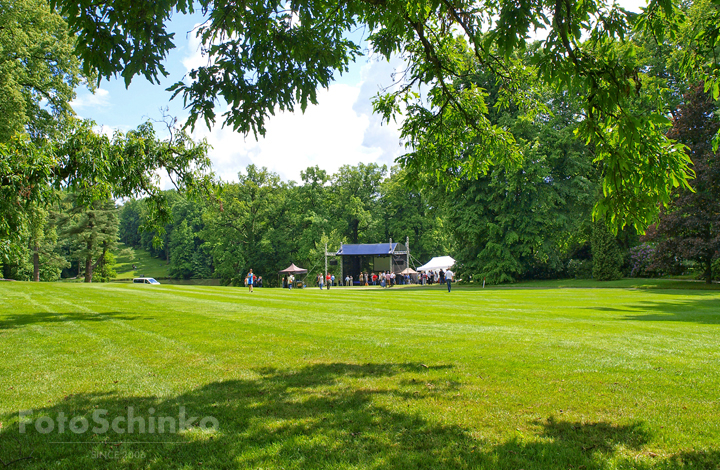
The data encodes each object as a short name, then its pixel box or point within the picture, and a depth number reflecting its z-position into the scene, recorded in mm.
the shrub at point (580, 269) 39219
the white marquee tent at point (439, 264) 50656
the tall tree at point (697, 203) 24203
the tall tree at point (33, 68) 18938
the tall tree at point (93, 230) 55906
